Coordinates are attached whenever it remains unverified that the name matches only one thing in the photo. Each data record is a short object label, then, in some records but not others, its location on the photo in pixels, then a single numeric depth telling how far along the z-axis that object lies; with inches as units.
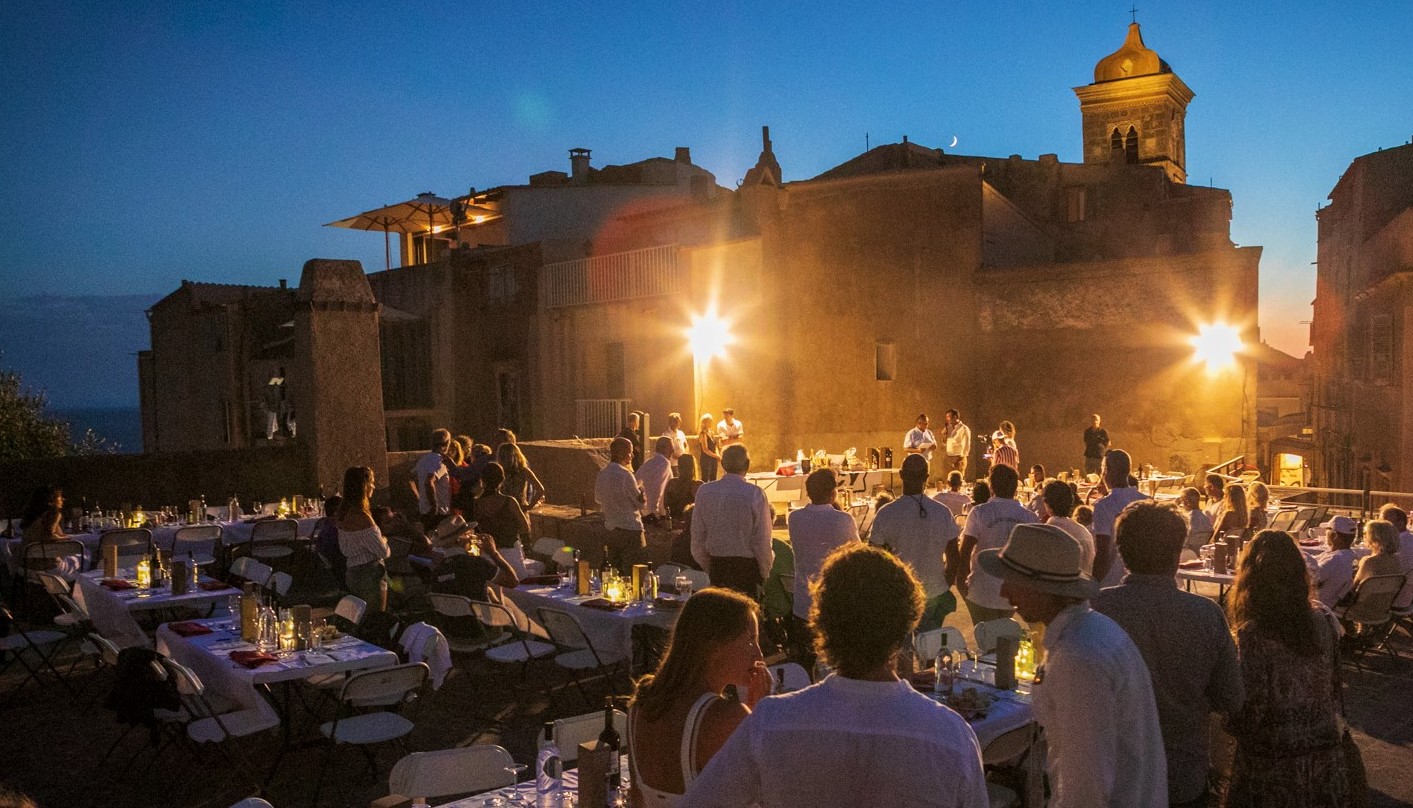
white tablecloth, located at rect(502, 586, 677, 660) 301.7
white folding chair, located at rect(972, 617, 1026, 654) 244.2
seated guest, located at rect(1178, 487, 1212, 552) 397.1
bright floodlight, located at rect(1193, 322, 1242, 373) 746.8
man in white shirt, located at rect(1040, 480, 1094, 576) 273.1
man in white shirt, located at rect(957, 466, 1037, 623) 275.6
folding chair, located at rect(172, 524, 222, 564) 442.3
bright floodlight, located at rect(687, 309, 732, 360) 868.0
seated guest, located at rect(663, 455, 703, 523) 457.4
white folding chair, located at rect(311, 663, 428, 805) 231.8
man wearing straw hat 119.5
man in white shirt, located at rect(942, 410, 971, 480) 682.8
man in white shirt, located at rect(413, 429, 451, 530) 463.2
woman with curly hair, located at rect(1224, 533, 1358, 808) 148.3
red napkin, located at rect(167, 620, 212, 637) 283.3
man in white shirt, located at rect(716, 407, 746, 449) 674.2
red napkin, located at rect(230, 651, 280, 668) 250.8
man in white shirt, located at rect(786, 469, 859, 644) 285.0
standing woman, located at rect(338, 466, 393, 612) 335.9
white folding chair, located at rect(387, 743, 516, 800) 170.6
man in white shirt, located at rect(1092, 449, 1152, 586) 298.5
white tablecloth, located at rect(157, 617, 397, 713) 247.3
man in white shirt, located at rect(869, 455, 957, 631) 279.6
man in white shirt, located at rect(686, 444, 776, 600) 309.4
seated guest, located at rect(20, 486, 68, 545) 395.2
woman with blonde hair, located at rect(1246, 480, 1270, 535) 405.1
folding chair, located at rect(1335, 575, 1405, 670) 330.0
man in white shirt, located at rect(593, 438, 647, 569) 395.9
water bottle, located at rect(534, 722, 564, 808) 166.9
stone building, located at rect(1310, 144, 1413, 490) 812.6
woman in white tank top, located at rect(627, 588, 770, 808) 122.6
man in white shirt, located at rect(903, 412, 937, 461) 698.2
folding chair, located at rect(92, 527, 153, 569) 428.1
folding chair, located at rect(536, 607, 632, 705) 295.3
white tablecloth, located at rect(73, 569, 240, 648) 328.2
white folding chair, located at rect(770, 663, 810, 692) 206.1
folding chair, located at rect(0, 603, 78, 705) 331.6
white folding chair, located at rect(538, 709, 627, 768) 184.2
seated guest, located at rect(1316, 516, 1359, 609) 337.1
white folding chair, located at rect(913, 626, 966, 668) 235.8
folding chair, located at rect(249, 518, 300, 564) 466.9
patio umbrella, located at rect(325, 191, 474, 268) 1098.7
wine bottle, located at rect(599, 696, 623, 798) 151.4
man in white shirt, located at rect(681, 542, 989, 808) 97.3
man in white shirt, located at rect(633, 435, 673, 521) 452.1
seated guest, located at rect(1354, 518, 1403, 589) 339.6
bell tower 1610.5
